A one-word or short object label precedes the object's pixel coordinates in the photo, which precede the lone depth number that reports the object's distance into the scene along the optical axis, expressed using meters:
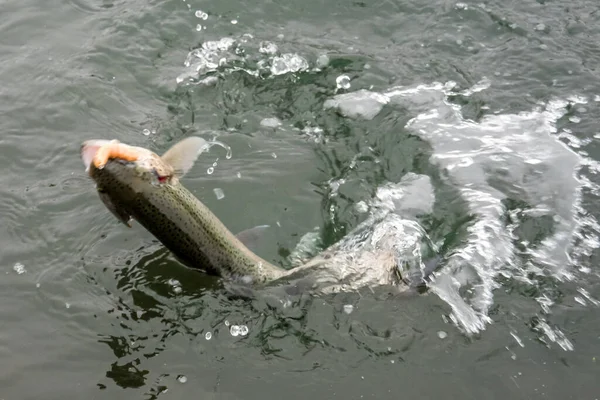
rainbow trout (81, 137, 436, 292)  4.21
